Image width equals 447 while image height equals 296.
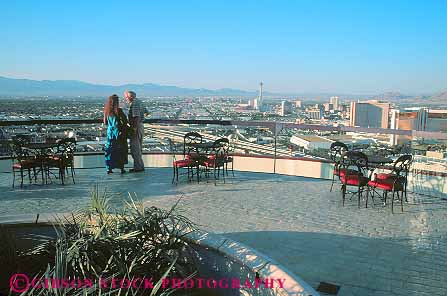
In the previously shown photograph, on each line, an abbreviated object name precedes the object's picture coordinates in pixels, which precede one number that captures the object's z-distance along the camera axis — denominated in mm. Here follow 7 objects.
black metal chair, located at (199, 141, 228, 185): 7617
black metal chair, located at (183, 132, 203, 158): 8484
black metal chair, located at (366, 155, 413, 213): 5832
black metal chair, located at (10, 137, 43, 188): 7094
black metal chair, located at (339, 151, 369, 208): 5991
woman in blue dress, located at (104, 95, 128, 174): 7965
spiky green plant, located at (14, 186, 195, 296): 2299
